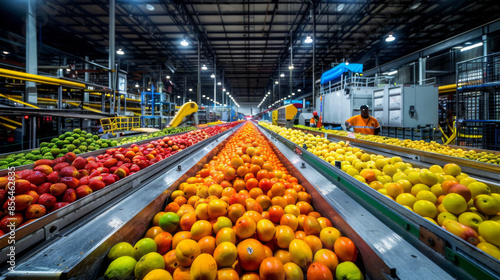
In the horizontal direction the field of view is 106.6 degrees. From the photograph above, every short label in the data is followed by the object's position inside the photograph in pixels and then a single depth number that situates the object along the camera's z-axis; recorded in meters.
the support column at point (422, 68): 11.58
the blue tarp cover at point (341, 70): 9.71
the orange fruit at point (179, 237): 1.17
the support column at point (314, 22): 11.68
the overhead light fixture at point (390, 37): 12.42
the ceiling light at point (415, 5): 11.70
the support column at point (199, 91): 15.67
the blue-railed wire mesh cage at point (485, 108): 5.53
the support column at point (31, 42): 6.04
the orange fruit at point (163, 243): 1.18
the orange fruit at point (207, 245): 1.09
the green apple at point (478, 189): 1.19
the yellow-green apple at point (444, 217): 1.04
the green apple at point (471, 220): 0.97
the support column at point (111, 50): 7.30
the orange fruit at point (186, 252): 0.99
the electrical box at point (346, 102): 8.59
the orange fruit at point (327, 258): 0.98
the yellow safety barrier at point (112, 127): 6.33
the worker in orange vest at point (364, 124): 6.28
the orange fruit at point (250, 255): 1.00
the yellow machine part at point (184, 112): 9.17
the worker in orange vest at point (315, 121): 9.20
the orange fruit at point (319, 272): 0.89
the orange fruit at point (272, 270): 0.91
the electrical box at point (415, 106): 7.14
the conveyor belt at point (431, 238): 0.70
